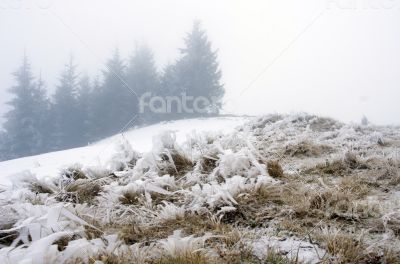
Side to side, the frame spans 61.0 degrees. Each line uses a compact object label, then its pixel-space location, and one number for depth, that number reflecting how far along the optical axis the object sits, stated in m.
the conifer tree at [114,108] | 35.97
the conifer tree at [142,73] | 36.31
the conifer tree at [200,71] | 33.66
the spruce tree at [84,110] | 36.60
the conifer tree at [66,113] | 37.12
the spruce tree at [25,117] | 36.47
